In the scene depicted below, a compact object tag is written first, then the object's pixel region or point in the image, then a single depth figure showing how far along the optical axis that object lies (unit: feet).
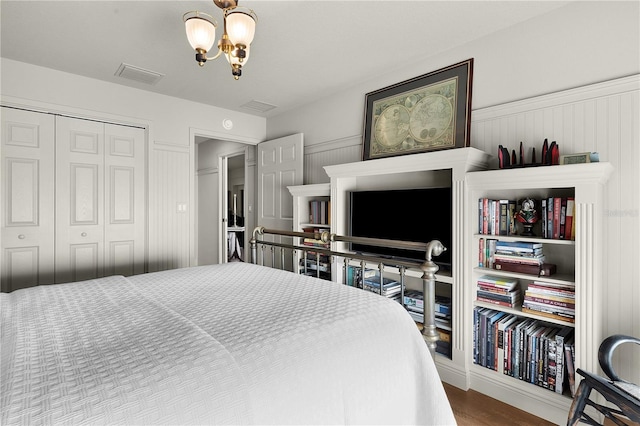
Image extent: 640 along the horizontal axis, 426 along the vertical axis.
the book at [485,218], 7.32
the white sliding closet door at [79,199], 10.27
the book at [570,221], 6.22
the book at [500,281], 7.07
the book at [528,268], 6.54
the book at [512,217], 7.09
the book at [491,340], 7.11
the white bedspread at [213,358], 2.36
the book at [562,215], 6.36
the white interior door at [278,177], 12.88
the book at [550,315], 6.15
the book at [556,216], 6.39
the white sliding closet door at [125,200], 11.12
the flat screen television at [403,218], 8.02
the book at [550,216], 6.48
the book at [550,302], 6.18
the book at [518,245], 6.72
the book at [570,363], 6.06
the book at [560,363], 6.20
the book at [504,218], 7.11
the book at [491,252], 7.29
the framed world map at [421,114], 8.41
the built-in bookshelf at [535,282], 5.85
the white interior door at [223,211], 17.79
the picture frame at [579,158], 6.05
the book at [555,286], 6.20
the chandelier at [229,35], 5.64
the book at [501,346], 6.96
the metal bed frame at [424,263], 5.07
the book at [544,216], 6.57
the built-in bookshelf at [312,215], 11.16
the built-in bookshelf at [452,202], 7.39
